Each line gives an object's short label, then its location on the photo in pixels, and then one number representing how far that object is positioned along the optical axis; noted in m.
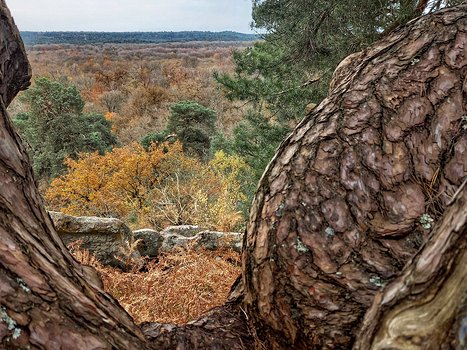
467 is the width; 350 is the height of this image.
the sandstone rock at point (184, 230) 9.43
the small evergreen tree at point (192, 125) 23.09
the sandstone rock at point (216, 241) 7.11
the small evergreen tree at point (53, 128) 19.58
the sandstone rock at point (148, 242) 8.27
